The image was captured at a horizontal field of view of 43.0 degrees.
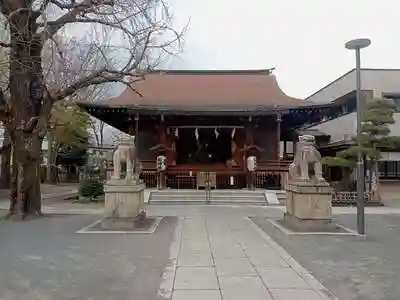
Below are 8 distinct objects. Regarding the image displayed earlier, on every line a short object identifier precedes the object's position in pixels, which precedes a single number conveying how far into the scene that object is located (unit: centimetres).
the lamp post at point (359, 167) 1197
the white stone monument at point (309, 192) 1316
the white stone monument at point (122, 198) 1309
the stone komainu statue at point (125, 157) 1362
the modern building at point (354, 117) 3459
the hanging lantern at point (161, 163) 2459
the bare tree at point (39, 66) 1426
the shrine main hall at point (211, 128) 2548
